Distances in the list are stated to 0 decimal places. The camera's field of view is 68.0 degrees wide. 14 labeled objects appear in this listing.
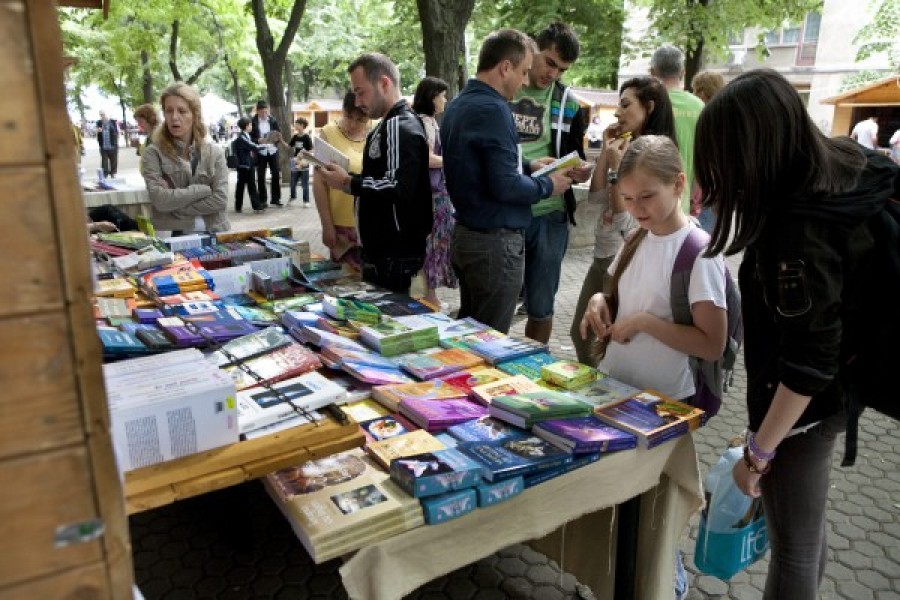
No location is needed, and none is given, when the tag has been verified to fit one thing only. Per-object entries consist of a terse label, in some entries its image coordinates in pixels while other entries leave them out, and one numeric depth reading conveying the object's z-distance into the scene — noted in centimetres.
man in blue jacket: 288
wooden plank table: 134
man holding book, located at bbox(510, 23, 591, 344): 353
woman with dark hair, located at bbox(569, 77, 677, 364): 326
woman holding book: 398
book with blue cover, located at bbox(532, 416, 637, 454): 168
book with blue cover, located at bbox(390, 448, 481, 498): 148
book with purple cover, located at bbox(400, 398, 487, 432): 180
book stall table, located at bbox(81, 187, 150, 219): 550
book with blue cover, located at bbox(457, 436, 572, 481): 157
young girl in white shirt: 196
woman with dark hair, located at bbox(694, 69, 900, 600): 133
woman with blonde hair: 391
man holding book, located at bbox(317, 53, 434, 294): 298
